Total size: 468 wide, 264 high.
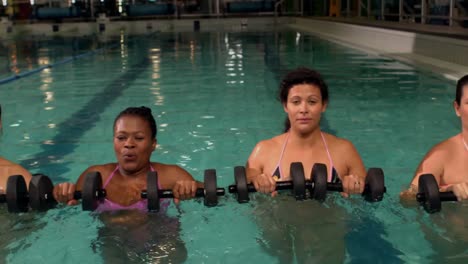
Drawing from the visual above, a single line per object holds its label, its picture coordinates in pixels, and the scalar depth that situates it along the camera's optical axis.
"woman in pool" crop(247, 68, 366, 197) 2.65
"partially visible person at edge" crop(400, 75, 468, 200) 2.71
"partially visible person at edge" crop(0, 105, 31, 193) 2.81
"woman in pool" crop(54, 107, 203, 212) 2.52
